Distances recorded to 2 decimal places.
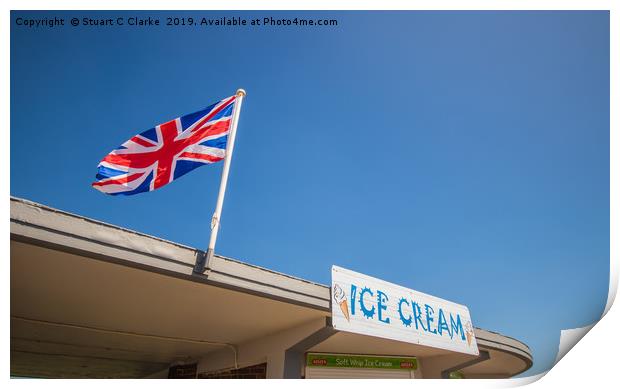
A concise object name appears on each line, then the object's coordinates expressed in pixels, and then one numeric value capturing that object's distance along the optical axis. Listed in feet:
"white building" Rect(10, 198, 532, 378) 13.52
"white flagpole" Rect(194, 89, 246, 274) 14.85
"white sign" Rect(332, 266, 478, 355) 18.93
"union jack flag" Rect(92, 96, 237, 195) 16.10
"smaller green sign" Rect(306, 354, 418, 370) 23.51
